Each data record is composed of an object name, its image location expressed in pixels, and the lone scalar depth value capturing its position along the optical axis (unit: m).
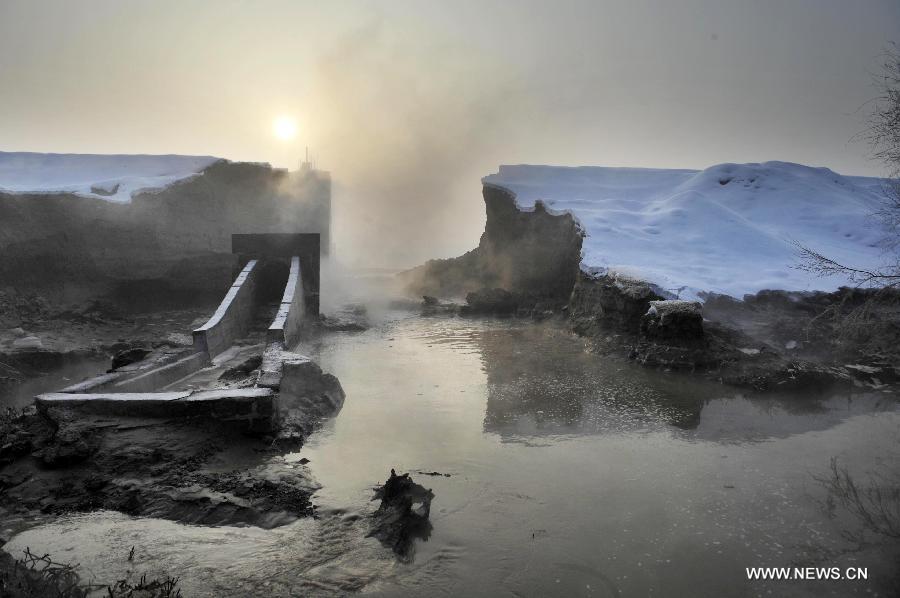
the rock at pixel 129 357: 7.14
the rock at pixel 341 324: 12.66
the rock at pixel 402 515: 3.84
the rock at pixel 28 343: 8.50
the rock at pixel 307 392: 6.13
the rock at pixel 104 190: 13.49
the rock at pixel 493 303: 15.44
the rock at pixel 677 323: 9.35
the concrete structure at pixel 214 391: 5.06
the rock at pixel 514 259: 15.46
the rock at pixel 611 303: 10.53
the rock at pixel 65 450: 4.47
